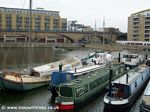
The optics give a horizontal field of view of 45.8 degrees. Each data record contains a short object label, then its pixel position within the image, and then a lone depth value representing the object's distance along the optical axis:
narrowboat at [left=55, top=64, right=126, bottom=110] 18.26
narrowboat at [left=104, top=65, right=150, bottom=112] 17.54
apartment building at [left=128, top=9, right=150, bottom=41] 99.82
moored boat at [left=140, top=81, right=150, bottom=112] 15.93
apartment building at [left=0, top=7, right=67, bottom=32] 104.08
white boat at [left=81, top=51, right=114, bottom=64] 35.64
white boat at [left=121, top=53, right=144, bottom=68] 35.65
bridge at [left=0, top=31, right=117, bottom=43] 95.32
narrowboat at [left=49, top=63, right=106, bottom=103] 21.60
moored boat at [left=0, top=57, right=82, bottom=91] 22.15
